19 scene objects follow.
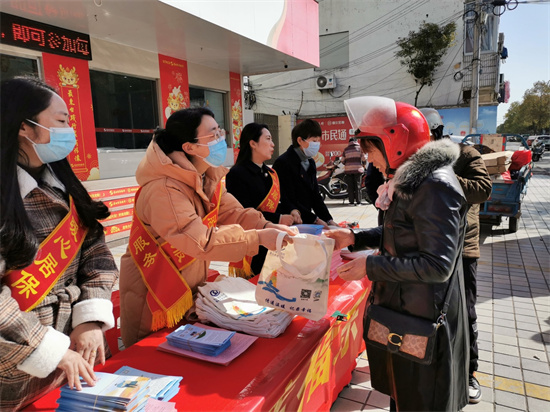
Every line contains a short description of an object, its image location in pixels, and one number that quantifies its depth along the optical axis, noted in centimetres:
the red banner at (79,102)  573
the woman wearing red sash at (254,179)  271
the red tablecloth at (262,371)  111
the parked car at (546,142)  2837
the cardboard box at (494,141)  860
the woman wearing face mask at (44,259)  104
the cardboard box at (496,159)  507
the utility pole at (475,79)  1303
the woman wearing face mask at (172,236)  148
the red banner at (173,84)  788
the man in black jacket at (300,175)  318
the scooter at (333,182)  991
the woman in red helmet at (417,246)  125
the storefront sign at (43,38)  495
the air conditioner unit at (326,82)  2153
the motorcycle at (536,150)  2256
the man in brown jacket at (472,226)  223
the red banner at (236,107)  1020
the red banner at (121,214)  581
